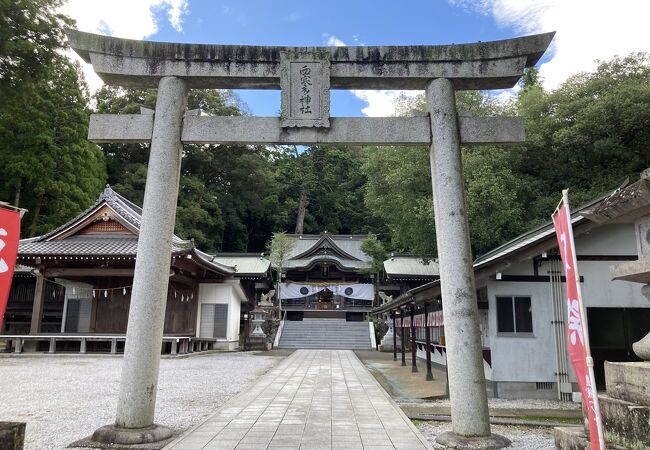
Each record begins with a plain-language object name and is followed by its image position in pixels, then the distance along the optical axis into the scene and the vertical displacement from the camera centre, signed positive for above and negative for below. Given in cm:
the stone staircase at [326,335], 2697 -103
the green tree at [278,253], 3022 +427
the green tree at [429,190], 1731 +536
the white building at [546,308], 1027 +29
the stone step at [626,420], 341 -76
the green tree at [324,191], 5375 +1491
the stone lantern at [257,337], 2495 -111
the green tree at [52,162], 2536 +875
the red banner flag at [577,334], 323 -10
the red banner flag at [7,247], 400 +60
